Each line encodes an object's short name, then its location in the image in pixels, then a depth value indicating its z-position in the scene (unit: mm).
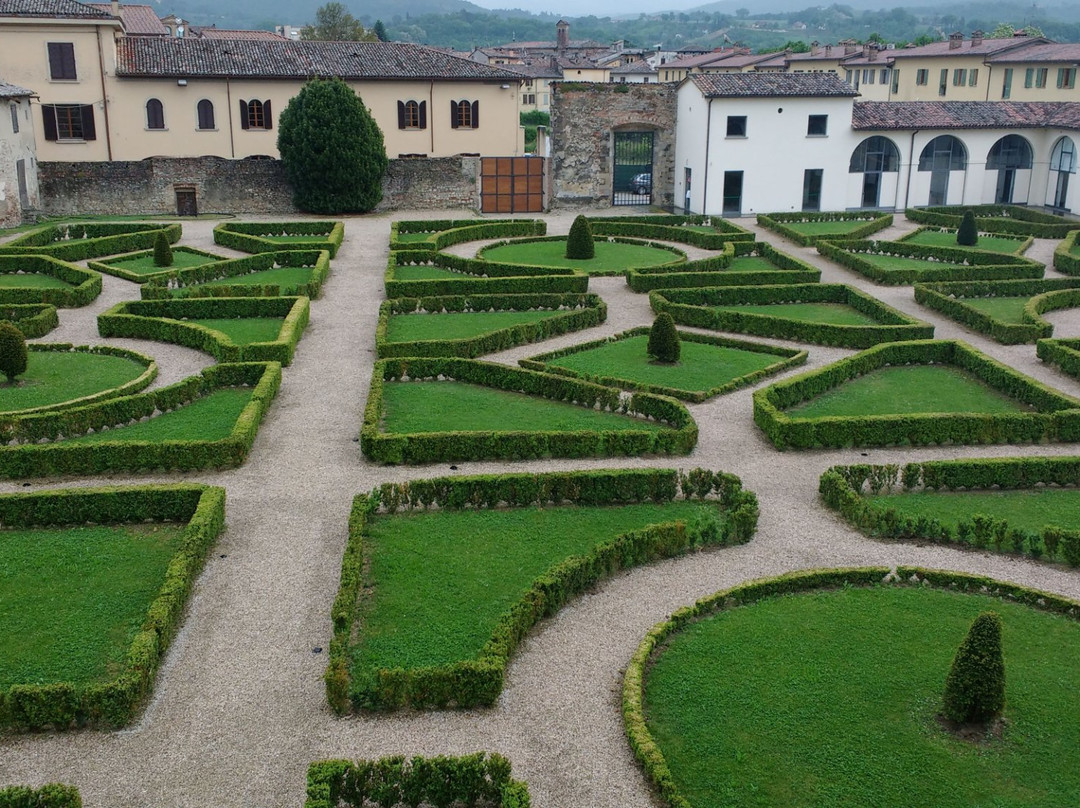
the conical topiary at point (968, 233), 42688
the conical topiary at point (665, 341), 26750
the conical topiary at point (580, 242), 40062
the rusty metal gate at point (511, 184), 53469
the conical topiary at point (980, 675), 12078
